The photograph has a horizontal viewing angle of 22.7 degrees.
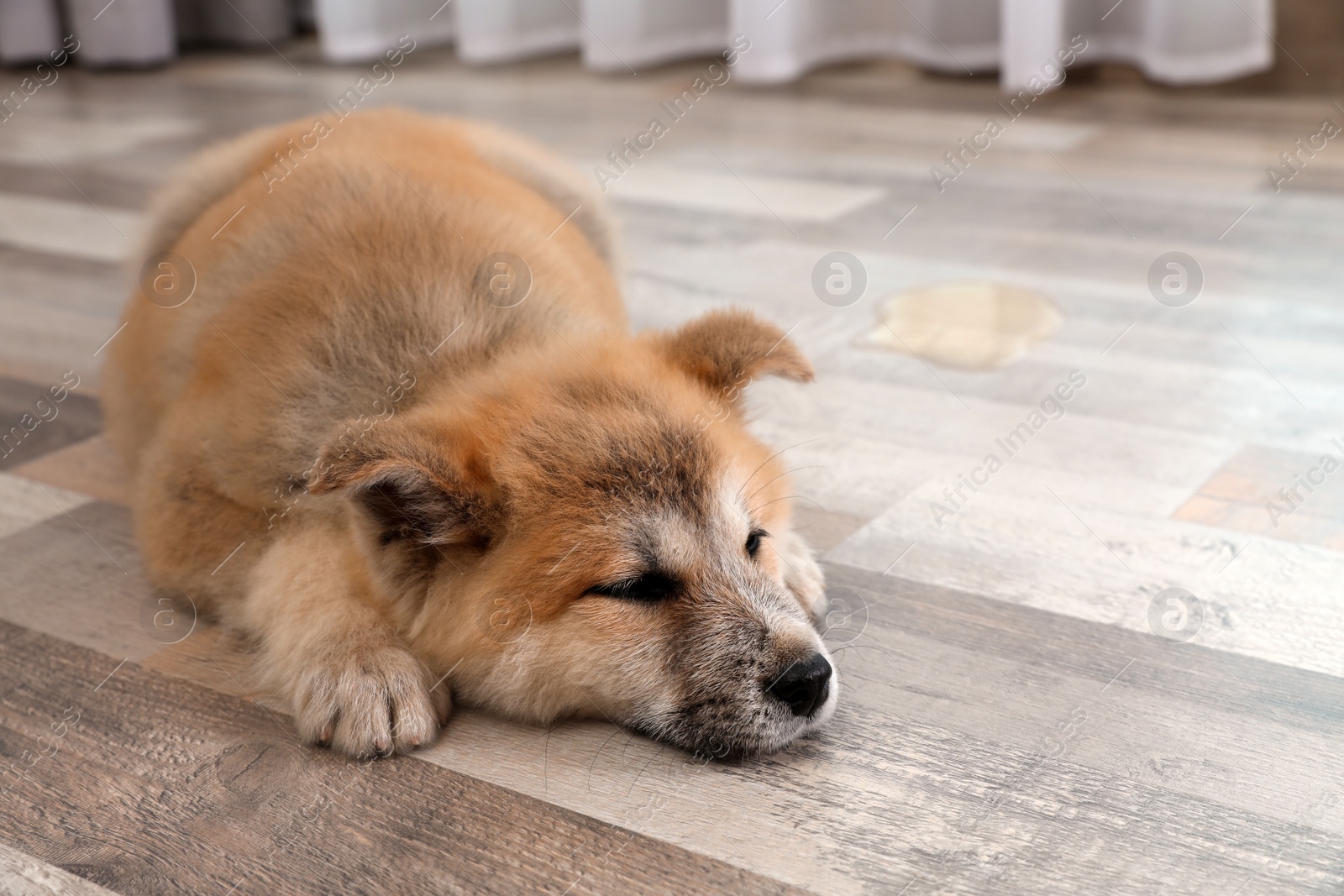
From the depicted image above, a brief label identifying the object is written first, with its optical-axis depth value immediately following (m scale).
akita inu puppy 1.08
